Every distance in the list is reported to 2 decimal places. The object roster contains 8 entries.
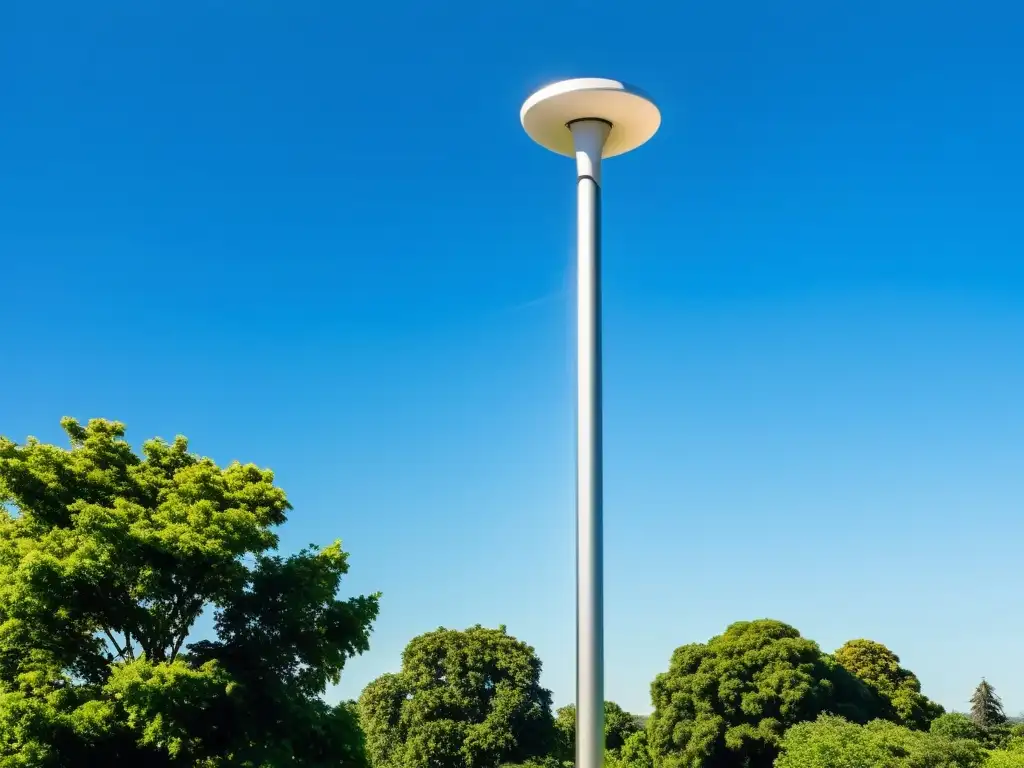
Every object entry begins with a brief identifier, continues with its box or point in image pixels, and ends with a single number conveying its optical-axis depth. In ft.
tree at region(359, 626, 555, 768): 146.00
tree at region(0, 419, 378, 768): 65.10
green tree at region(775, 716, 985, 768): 121.49
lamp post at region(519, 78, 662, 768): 39.29
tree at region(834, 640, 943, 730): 189.88
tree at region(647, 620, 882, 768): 152.66
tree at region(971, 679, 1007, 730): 226.99
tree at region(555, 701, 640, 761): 180.65
